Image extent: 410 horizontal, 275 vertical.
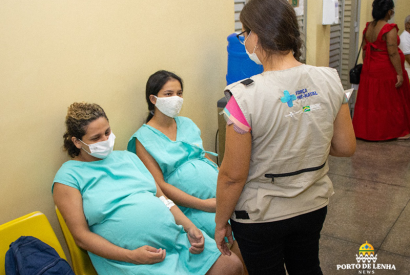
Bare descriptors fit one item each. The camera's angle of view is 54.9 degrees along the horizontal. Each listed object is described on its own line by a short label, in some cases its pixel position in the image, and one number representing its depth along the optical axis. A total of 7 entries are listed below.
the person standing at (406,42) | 4.96
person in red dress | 4.49
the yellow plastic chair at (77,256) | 2.00
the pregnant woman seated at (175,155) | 2.31
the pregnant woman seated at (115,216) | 1.86
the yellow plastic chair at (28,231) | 1.76
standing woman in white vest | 1.35
